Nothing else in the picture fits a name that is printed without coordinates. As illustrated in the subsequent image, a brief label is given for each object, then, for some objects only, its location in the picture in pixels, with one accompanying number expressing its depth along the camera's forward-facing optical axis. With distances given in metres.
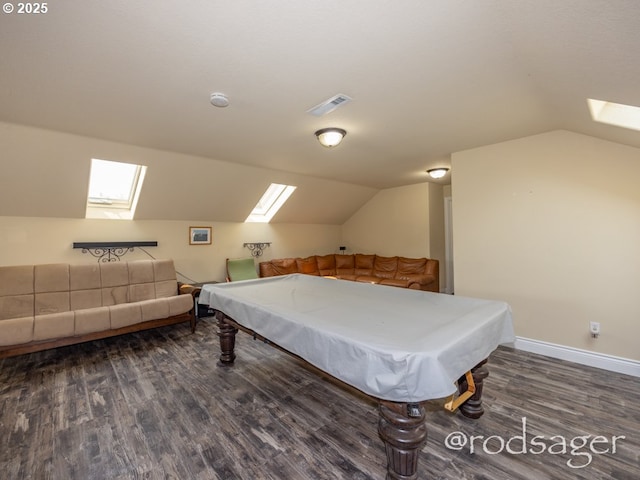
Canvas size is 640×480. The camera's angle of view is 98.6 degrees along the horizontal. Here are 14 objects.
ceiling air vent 2.21
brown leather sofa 5.28
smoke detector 2.15
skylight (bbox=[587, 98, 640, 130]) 2.15
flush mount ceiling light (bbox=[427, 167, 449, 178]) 4.52
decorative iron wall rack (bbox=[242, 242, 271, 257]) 5.80
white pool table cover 1.20
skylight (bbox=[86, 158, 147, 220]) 4.00
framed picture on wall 4.99
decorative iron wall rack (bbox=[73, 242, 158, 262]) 3.94
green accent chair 5.17
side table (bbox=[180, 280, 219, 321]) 4.38
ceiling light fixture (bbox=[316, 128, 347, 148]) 2.86
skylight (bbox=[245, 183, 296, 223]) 5.62
